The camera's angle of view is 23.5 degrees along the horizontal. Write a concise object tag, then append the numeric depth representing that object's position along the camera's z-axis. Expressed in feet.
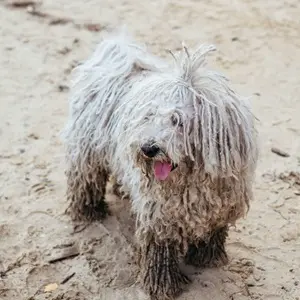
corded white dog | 9.43
